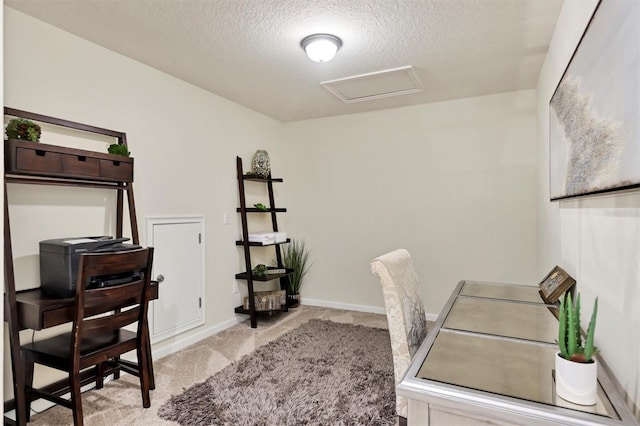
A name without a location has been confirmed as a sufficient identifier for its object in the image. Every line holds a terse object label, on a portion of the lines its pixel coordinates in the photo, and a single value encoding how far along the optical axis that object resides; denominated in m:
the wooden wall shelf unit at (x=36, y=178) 1.83
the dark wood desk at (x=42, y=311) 1.81
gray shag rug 2.05
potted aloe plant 0.91
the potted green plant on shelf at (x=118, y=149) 2.39
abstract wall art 0.96
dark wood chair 1.82
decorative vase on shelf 3.94
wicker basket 3.77
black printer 1.96
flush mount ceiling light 2.37
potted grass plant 4.36
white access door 2.91
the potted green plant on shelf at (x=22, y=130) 1.89
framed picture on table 1.72
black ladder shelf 3.67
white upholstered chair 1.50
